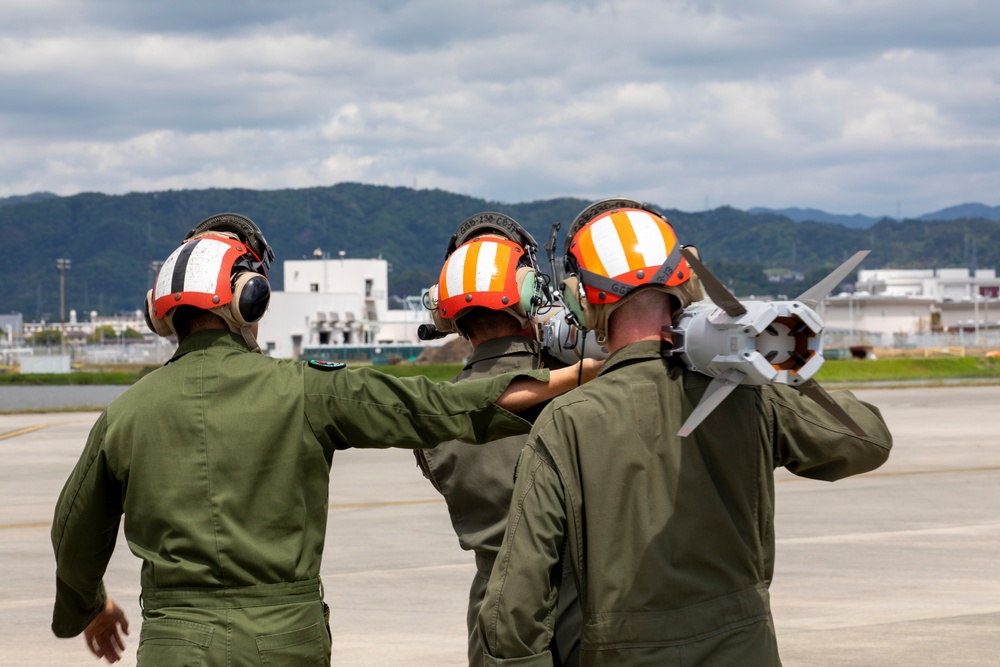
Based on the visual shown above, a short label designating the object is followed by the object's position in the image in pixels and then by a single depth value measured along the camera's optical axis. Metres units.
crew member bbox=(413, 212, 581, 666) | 5.37
